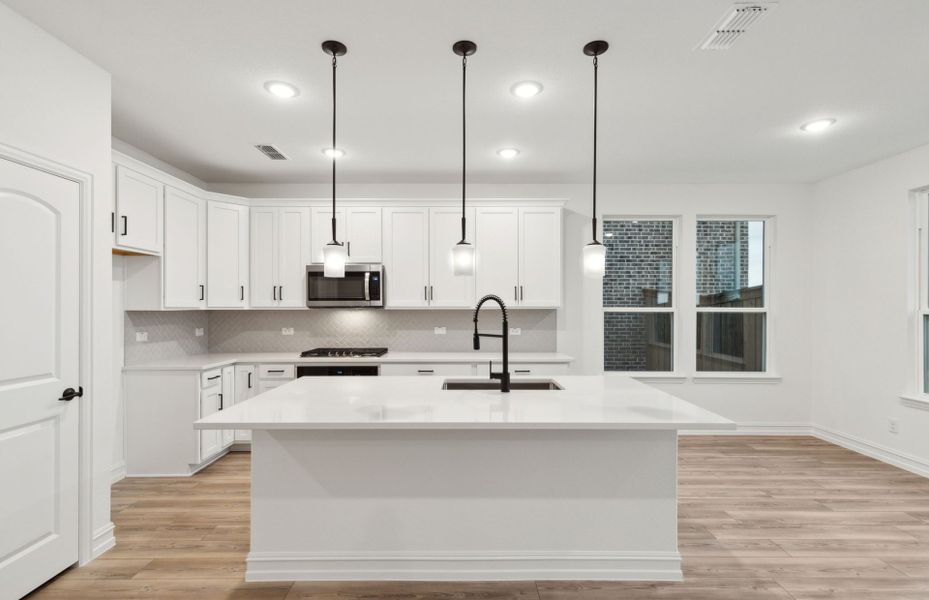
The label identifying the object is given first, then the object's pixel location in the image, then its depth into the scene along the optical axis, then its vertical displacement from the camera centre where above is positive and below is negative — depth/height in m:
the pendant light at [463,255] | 2.44 +0.24
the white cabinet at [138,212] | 3.24 +0.65
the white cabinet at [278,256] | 4.61 +0.44
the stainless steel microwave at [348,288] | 4.52 +0.12
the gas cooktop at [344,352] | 4.50 -0.50
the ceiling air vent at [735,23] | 2.05 +1.29
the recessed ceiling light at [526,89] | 2.79 +1.29
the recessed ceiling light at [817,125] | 3.37 +1.29
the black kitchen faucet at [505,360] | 2.49 -0.32
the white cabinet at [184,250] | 3.80 +0.42
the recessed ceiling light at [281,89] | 2.79 +1.28
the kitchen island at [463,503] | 2.30 -1.00
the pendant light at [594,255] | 2.39 +0.24
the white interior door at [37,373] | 2.11 -0.35
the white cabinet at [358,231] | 4.63 +0.69
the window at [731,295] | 5.15 +0.07
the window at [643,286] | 5.14 +0.17
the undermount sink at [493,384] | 3.02 -0.54
